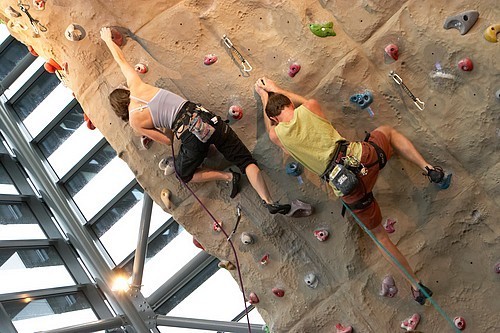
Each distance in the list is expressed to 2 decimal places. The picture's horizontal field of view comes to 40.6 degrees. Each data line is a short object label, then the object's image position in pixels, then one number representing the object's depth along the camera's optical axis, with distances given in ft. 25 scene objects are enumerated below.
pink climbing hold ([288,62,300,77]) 14.76
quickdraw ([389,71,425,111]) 14.03
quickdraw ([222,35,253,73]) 15.21
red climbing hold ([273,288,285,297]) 15.79
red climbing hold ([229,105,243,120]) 15.21
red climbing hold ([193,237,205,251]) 16.80
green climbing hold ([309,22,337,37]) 14.53
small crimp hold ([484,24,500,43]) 13.17
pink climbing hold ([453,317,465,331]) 14.34
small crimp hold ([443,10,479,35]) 13.34
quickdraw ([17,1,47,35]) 16.17
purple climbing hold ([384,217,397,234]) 14.66
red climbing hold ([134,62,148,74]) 15.57
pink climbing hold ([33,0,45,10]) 16.09
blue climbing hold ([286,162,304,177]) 15.01
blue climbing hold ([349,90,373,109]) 14.25
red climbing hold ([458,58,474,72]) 13.43
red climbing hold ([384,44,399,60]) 14.02
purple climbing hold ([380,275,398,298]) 14.67
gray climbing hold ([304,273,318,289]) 15.40
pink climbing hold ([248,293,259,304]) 16.20
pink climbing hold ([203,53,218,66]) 15.42
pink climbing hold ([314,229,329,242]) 15.08
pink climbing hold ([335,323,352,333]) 15.17
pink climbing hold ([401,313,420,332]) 14.66
